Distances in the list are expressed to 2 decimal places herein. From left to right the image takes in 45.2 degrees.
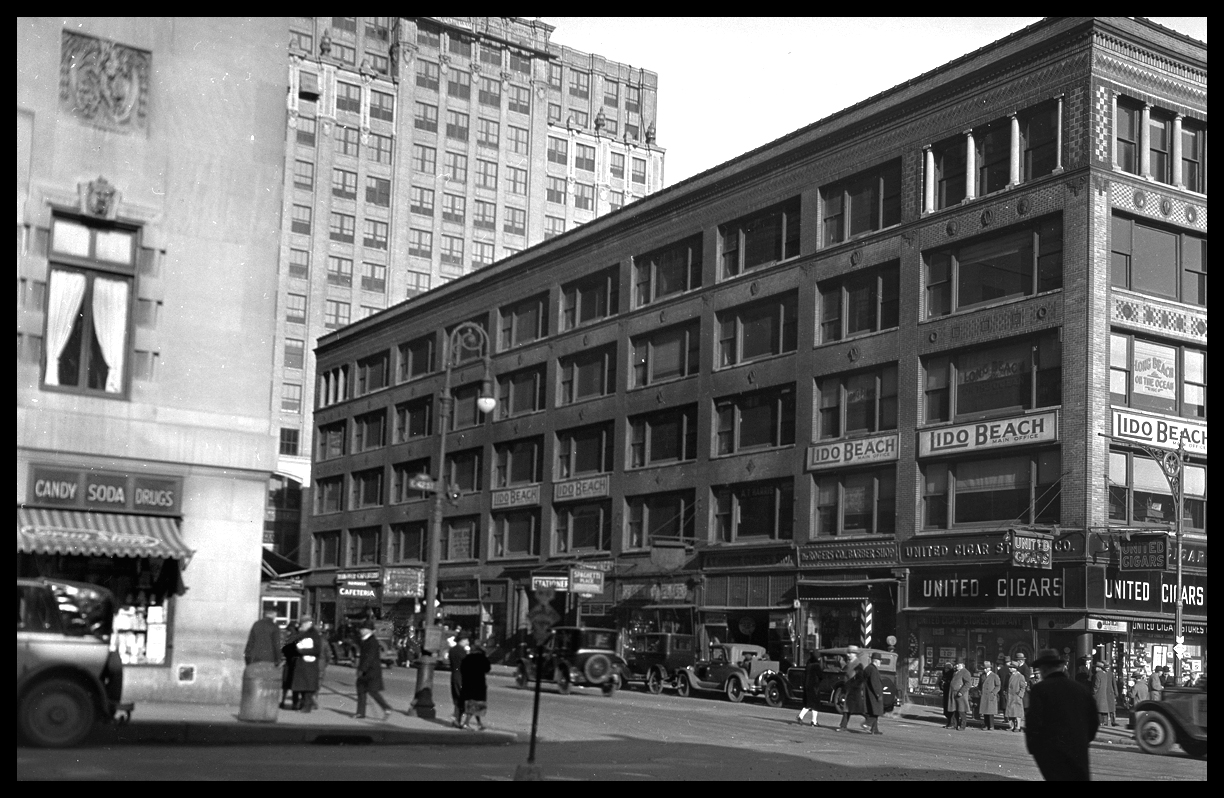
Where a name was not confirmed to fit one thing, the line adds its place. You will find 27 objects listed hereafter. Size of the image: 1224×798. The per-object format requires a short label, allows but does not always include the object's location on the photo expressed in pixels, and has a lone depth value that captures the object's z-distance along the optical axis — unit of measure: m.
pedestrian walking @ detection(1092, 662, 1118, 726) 35.44
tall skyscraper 108.44
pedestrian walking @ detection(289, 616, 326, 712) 25.38
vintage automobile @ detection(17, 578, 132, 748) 17.72
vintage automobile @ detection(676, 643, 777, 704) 41.75
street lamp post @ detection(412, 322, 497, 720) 31.79
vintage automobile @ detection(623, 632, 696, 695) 45.62
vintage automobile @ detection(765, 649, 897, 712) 36.00
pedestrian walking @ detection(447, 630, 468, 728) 25.55
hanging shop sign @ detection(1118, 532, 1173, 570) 37.88
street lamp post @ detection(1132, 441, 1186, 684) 36.50
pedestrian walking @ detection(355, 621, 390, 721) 25.75
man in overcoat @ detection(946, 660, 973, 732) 35.03
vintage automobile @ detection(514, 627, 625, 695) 42.97
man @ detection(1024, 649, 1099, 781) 13.44
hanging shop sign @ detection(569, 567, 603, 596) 49.53
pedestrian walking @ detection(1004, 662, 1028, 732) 34.50
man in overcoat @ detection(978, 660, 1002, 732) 34.62
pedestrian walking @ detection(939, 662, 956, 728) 35.66
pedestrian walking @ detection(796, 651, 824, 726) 32.56
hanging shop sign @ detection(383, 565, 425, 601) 43.78
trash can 22.20
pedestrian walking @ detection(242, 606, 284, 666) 22.78
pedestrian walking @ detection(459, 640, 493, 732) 24.80
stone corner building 22.80
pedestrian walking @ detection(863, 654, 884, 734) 29.83
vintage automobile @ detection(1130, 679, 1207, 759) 25.67
